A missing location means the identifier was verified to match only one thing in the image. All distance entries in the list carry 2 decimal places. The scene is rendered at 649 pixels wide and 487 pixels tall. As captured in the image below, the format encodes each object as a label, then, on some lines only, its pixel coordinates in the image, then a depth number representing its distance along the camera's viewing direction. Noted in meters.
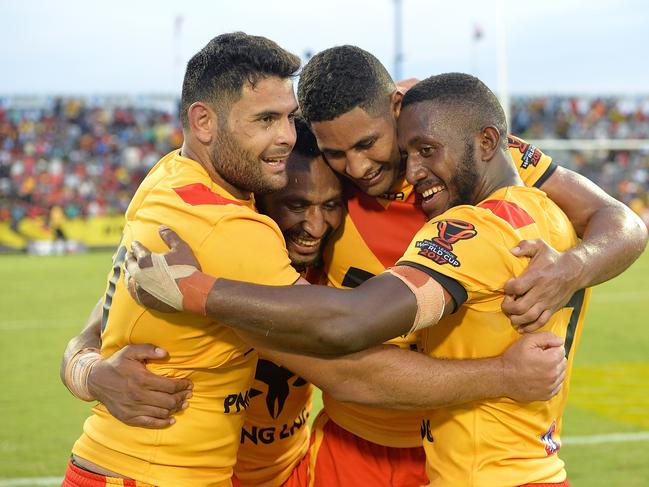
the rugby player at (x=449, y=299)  3.01
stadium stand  29.23
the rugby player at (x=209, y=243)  3.12
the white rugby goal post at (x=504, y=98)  30.83
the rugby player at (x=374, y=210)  3.96
